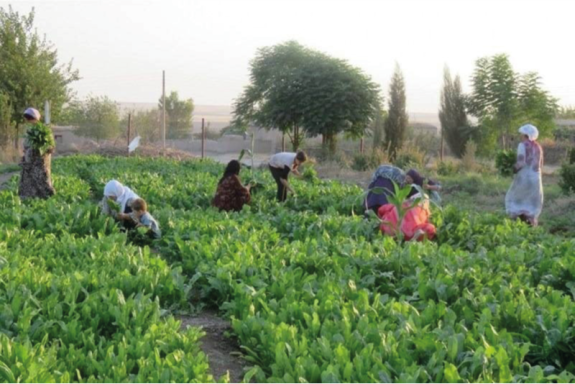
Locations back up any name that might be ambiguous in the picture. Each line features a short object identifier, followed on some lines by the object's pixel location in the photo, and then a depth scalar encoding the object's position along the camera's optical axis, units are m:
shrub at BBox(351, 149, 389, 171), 23.73
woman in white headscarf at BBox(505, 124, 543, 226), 10.50
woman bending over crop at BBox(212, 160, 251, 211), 11.02
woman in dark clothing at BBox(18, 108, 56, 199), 10.86
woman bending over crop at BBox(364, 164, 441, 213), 10.03
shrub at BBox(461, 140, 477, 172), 21.67
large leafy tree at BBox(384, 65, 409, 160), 26.88
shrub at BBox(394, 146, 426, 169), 22.28
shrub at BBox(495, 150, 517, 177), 19.05
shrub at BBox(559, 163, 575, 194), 15.30
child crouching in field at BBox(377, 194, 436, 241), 8.30
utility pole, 33.79
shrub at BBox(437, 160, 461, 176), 21.09
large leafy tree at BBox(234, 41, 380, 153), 29.09
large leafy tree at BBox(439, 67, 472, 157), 32.69
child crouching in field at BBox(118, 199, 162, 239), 8.66
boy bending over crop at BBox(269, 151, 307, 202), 12.25
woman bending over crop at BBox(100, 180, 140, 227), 9.09
